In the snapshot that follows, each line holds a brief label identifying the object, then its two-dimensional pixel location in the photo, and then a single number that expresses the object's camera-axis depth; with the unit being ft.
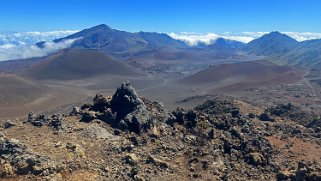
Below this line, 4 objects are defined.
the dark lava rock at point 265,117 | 217.15
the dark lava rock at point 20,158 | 97.09
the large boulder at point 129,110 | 137.49
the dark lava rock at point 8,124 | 127.06
